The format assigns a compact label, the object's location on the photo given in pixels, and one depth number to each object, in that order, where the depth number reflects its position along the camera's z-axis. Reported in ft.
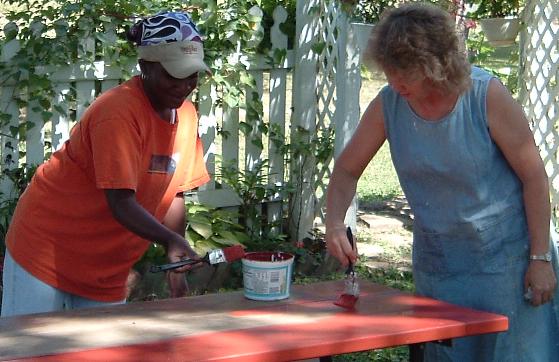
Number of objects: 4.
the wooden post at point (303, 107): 22.48
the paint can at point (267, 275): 10.78
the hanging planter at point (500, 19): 24.80
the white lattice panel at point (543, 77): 22.04
